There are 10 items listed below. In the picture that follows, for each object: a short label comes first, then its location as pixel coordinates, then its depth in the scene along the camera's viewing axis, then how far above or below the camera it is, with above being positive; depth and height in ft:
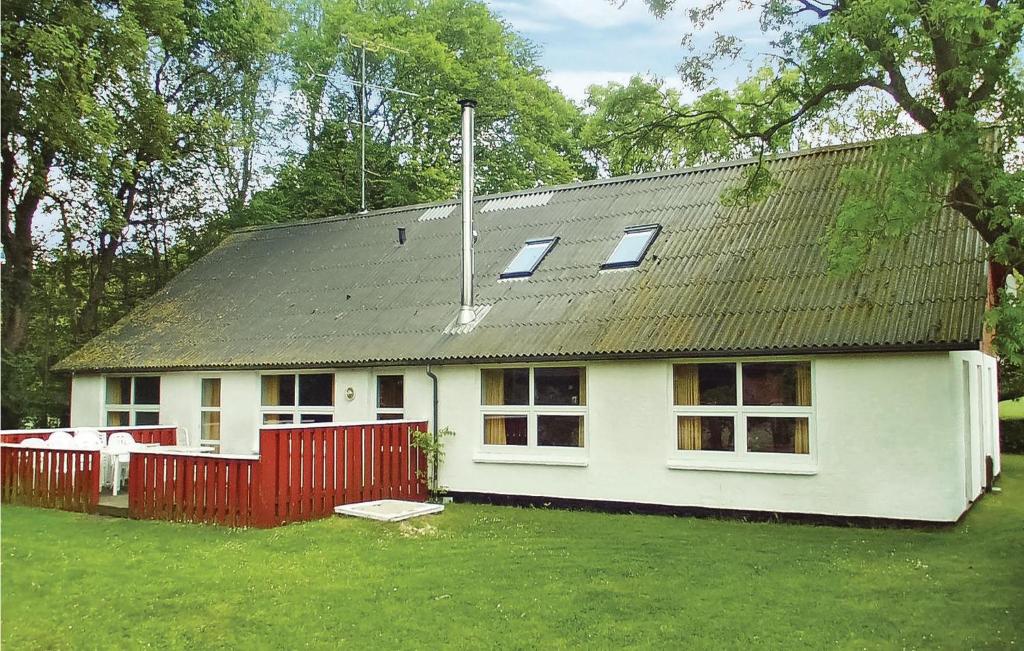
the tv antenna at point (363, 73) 98.68 +38.36
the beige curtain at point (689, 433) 41.57 -2.69
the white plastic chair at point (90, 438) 49.57 -3.31
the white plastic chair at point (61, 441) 48.44 -3.32
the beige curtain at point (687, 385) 41.75 -0.41
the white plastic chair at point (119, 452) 47.03 -3.79
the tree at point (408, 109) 105.91 +34.68
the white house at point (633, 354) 37.45 +1.20
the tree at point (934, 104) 29.71 +10.38
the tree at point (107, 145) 65.98 +20.81
